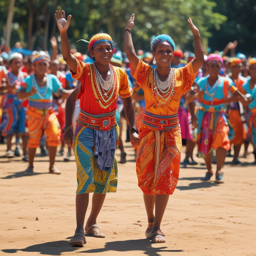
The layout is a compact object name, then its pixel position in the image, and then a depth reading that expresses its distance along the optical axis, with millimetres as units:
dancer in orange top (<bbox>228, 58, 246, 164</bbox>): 12414
